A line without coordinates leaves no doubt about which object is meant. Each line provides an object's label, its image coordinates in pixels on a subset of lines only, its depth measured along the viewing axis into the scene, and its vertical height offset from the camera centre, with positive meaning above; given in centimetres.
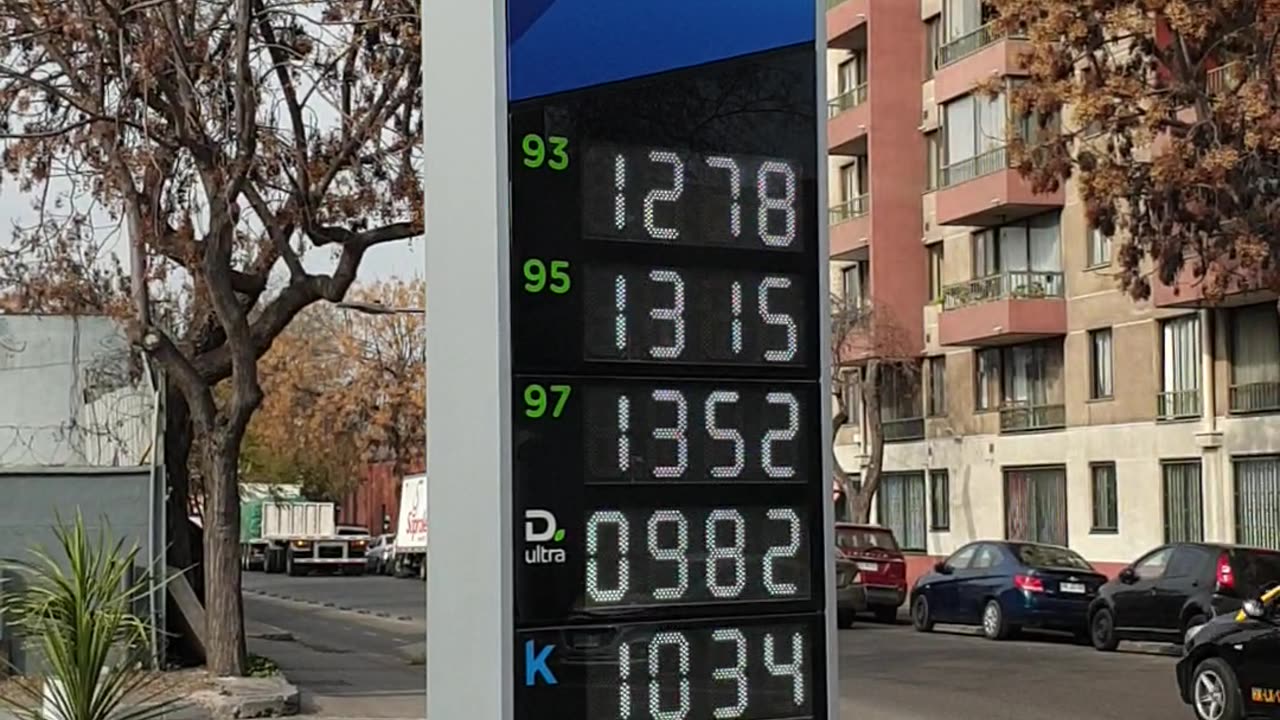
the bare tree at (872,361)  4525 +253
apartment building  3425 +245
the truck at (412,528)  5550 -185
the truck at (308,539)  6894 -265
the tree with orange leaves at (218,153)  1772 +322
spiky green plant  1099 -103
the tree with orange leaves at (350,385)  6738 +316
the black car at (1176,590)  2228 -168
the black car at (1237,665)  1430 -167
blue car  2700 -195
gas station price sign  532 +30
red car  3197 -182
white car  6581 -317
